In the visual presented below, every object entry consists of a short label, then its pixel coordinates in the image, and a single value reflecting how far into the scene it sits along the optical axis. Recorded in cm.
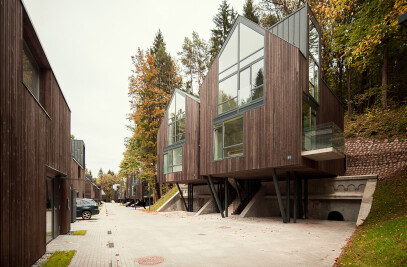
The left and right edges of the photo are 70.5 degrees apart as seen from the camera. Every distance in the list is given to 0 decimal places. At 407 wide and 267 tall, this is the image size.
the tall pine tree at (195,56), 4216
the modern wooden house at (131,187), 4503
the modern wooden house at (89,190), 5279
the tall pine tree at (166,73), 3862
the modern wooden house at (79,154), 3728
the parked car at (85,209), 2134
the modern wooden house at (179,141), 2272
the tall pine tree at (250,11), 3697
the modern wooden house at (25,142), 546
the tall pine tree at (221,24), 3938
